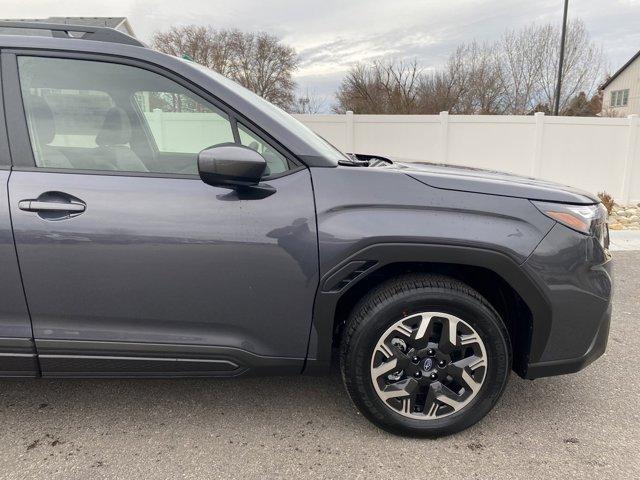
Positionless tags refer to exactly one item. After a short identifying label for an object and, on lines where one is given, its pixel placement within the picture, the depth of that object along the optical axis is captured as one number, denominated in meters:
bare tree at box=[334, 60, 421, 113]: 29.57
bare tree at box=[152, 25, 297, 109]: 32.91
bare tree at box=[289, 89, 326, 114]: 30.49
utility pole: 17.09
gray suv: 2.04
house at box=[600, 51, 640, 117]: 37.31
